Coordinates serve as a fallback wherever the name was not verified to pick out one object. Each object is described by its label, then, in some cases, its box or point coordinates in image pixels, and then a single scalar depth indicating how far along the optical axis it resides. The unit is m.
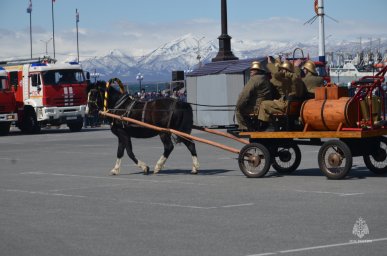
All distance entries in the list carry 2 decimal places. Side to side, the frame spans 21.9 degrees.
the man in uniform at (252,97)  18.66
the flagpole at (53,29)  114.38
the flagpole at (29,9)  116.31
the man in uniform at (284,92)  18.20
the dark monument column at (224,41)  43.19
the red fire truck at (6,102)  42.50
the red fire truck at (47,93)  43.09
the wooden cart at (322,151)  17.16
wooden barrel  17.28
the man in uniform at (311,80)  18.97
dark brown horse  19.92
